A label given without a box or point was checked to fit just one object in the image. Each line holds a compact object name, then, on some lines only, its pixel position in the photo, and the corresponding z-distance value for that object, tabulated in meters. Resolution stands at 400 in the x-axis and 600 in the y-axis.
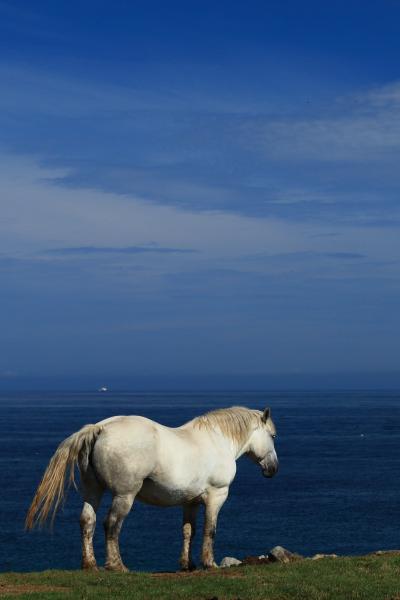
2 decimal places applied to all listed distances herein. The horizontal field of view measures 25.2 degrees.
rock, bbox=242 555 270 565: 15.22
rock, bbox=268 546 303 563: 15.47
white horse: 13.55
